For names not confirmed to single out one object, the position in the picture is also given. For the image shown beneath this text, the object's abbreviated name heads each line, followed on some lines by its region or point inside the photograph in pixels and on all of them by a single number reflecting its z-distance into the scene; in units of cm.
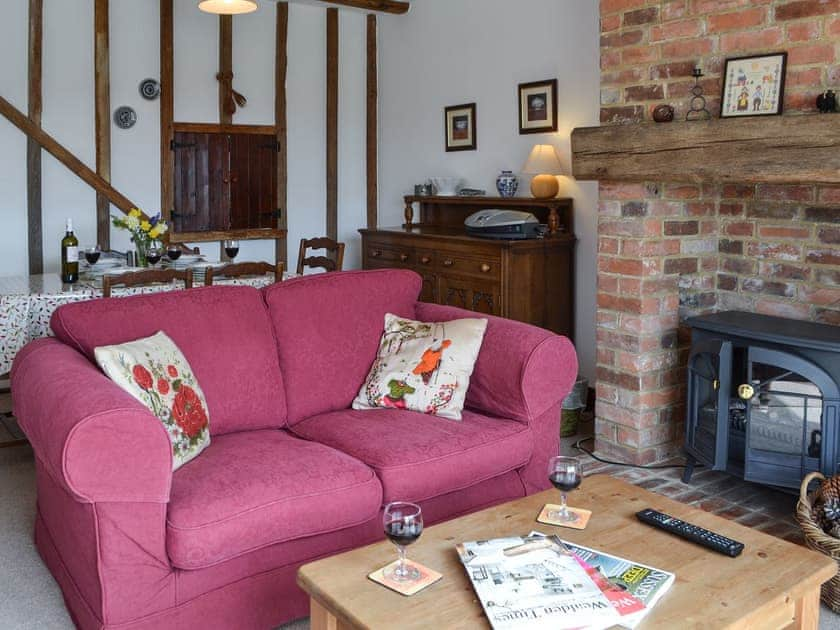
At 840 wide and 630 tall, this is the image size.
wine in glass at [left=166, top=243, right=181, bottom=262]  468
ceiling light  454
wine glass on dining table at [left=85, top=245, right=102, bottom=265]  454
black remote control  210
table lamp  499
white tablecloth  383
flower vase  458
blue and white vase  539
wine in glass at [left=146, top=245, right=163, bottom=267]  454
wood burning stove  317
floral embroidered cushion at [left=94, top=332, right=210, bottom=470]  261
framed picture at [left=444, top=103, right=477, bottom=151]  582
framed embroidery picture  328
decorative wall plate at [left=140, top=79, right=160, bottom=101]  602
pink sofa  226
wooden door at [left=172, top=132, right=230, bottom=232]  625
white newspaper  175
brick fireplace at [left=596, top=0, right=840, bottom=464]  356
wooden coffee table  182
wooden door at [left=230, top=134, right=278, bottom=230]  645
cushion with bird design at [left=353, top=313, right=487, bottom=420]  317
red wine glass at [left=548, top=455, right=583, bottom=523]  224
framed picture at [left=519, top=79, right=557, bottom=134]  510
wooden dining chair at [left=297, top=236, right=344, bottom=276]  509
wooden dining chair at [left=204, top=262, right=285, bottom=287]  423
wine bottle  430
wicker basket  271
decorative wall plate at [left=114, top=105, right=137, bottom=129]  596
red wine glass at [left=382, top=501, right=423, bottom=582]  189
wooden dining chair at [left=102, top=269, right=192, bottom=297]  386
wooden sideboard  481
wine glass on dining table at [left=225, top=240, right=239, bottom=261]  482
